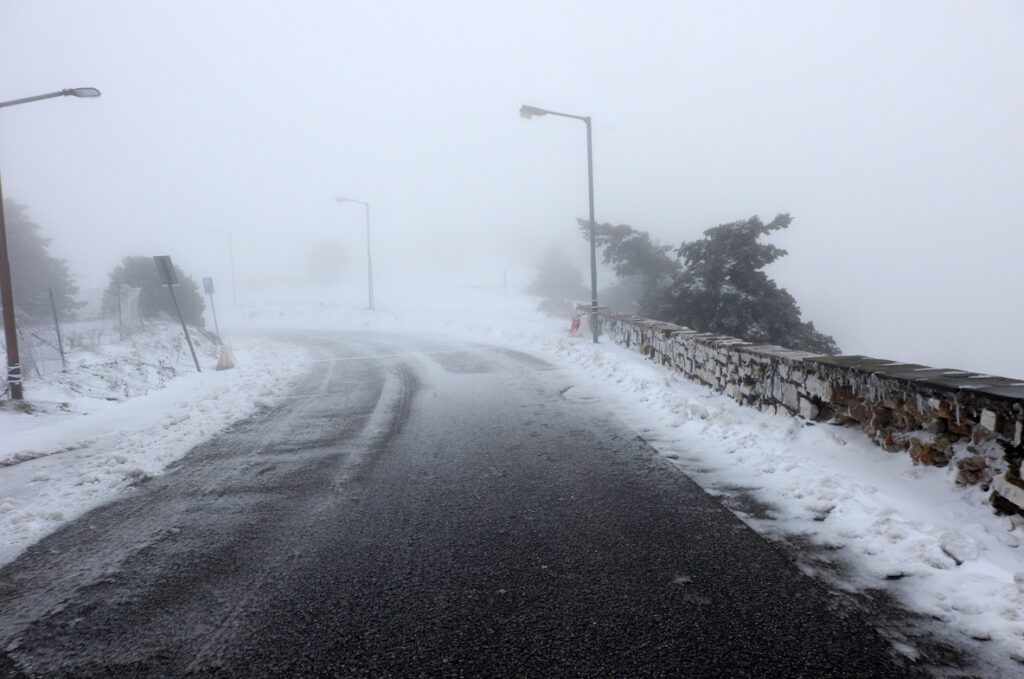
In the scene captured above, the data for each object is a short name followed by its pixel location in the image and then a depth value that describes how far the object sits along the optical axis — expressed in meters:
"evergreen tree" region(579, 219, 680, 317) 27.03
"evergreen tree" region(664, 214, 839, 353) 18.48
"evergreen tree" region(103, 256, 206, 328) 23.83
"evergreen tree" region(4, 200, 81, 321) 27.84
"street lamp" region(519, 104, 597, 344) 15.75
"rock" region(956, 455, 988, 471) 3.79
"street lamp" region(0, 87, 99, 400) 9.27
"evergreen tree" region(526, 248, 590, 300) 50.62
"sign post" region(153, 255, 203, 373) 13.09
